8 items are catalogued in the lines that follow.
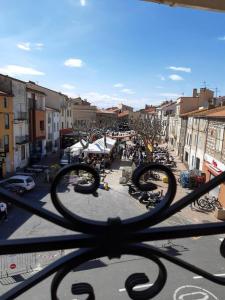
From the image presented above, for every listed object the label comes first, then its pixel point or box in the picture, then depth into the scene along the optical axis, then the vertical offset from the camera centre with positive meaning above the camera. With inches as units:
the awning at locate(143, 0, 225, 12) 68.0 +36.8
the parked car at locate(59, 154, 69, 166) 980.5 -164.5
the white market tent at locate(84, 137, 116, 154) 957.9 -106.3
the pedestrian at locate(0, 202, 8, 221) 524.3 -208.7
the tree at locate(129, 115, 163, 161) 954.0 -30.5
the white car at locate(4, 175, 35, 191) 690.4 -187.5
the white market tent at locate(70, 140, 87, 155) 992.6 -118.3
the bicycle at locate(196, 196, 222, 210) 612.7 -207.7
